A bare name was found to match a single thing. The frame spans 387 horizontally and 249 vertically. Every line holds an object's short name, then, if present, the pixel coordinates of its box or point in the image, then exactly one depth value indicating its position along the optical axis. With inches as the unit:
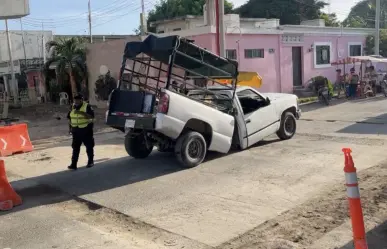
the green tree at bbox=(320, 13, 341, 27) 1802.4
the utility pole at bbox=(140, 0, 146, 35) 976.8
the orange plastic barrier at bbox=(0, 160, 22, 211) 271.4
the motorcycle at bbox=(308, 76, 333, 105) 779.4
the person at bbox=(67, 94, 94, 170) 356.5
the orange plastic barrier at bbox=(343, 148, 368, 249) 153.4
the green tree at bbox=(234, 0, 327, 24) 1761.8
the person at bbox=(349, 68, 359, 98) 867.4
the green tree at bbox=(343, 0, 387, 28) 2062.1
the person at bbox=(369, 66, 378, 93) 885.8
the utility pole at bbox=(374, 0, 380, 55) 1103.0
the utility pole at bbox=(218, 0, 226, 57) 622.5
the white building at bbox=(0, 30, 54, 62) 2124.8
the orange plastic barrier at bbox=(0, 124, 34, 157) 482.3
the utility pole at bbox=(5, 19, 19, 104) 1332.7
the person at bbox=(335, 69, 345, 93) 912.9
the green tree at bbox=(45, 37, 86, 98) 1013.8
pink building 796.0
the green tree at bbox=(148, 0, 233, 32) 1758.1
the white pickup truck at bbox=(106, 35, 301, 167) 332.5
